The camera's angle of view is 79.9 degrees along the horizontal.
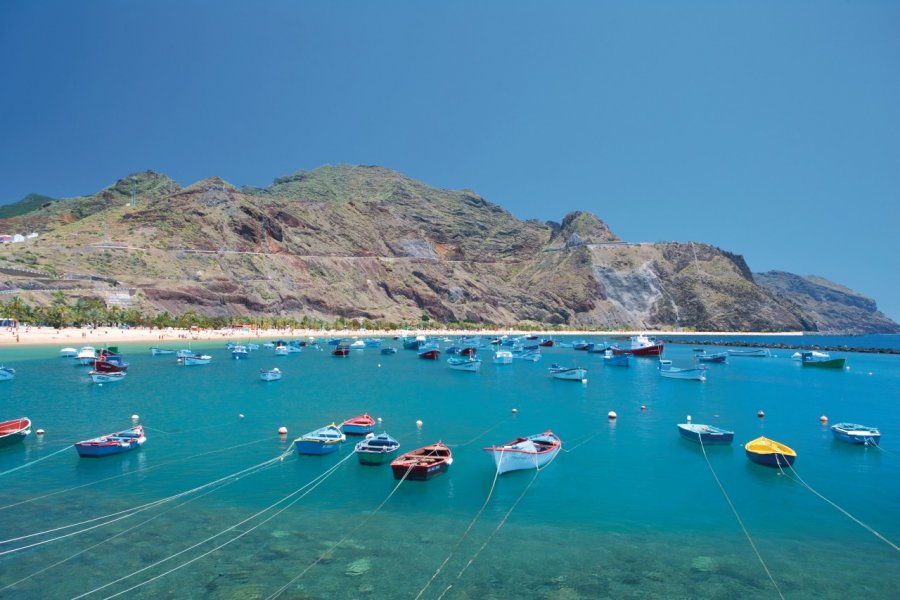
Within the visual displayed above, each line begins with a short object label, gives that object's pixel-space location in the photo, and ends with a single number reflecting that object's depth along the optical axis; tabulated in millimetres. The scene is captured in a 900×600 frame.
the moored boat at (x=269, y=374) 61594
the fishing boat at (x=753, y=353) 124250
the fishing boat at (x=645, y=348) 112438
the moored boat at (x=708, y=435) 34938
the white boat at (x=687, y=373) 73250
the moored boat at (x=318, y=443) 30328
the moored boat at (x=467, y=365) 79938
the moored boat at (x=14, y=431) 30481
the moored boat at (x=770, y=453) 30250
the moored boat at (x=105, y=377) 55812
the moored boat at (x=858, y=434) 36500
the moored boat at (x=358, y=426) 36156
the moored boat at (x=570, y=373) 69125
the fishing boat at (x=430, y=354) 97544
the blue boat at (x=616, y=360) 93000
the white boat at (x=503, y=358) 94050
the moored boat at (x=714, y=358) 100188
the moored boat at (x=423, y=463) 25812
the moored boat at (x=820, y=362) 97381
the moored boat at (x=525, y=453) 27230
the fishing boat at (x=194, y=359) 76956
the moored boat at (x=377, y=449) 28484
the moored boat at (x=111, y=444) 28578
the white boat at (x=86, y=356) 72188
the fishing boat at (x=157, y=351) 88775
